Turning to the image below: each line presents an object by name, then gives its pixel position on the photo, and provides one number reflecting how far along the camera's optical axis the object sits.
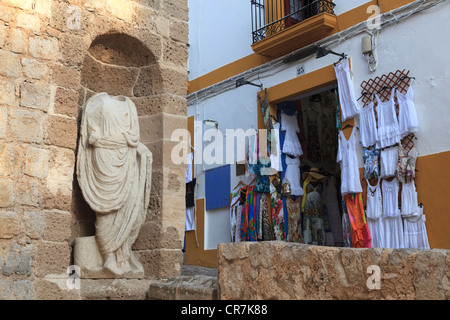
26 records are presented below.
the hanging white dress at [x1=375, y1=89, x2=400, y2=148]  7.00
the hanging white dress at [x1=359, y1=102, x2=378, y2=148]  7.28
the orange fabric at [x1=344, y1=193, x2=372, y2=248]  7.15
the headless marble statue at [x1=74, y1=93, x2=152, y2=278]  4.15
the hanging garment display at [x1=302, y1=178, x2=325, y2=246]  8.63
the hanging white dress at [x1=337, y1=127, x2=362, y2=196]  7.38
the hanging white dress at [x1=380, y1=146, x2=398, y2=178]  6.93
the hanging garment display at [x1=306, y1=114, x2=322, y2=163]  9.56
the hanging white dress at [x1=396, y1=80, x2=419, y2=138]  6.82
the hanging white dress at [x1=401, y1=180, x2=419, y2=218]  6.67
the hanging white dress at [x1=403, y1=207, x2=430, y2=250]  6.55
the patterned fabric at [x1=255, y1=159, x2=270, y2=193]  8.71
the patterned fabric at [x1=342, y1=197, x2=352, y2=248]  7.39
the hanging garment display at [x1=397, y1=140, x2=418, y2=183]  6.75
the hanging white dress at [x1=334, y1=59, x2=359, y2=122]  7.66
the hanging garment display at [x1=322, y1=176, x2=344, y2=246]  8.91
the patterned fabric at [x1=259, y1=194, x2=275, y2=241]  8.63
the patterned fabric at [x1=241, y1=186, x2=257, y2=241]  8.82
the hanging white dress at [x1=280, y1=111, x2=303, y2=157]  8.89
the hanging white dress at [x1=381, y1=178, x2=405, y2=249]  6.79
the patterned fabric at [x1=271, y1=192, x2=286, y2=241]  8.55
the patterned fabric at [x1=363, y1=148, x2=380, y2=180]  7.12
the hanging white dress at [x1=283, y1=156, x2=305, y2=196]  8.73
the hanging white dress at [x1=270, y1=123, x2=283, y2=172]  8.67
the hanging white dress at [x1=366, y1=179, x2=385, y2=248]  7.00
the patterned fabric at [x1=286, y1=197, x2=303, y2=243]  8.56
